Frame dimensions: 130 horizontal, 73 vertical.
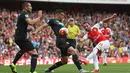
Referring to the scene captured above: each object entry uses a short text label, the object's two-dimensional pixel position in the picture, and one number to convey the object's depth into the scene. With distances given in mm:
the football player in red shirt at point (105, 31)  24925
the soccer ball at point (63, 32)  15766
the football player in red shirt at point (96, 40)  17797
